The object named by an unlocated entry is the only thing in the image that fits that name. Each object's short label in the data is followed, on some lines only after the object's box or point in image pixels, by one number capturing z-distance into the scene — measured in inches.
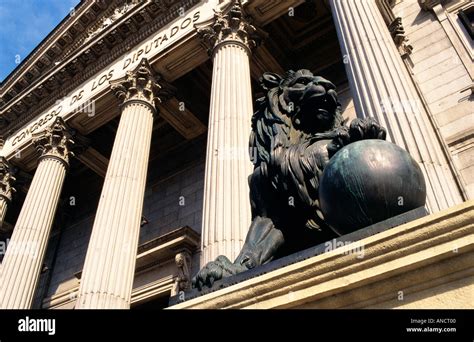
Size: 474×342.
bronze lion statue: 140.7
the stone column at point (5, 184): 856.3
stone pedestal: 79.5
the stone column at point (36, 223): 617.8
